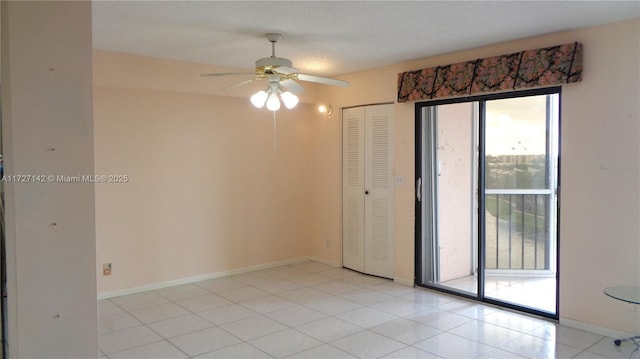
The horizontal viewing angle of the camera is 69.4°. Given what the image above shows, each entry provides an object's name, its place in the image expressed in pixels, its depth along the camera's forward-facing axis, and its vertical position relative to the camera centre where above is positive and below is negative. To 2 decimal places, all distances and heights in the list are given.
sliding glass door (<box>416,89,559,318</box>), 4.59 -0.29
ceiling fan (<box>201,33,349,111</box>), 3.73 +0.79
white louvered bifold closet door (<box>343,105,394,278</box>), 5.32 -0.21
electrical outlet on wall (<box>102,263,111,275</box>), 4.65 -0.96
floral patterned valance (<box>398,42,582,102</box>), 3.68 +0.88
